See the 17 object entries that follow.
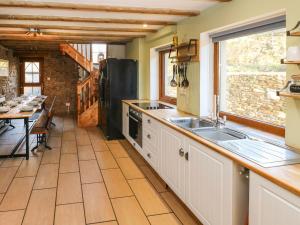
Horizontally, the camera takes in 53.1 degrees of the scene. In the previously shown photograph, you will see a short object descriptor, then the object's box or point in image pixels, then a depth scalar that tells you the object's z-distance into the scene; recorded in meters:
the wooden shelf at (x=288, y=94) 2.01
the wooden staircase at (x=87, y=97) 7.73
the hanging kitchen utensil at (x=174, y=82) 4.50
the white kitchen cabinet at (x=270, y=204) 1.44
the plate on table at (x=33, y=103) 6.14
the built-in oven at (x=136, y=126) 4.59
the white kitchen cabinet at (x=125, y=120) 5.59
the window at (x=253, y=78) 2.76
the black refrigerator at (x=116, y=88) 6.03
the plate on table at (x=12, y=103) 5.86
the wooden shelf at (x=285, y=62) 2.03
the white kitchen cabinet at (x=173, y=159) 2.84
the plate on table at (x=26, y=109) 5.07
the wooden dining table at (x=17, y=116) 4.54
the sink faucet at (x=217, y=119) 3.02
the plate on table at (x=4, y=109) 4.85
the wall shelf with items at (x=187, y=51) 3.78
